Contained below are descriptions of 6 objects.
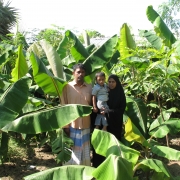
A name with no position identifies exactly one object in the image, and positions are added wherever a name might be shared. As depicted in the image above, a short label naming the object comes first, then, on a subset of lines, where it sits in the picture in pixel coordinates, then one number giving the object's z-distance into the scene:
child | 4.05
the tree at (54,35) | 9.52
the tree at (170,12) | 16.97
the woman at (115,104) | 4.31
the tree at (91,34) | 12.98
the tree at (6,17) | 16.91
